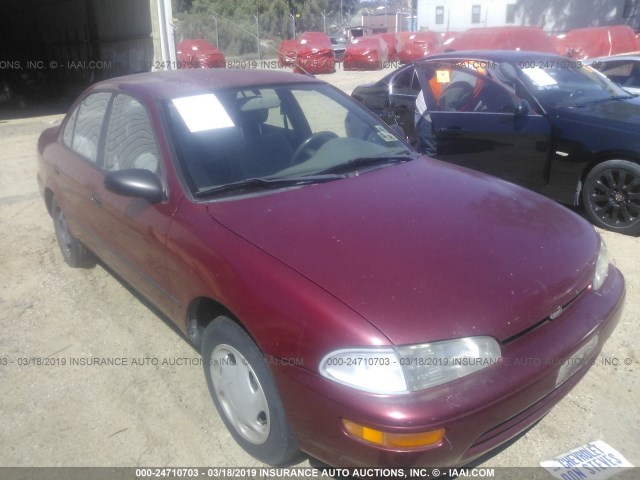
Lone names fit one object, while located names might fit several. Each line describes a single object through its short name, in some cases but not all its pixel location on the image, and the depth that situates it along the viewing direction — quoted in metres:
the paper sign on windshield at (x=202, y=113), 2.98
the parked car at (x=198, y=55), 21.45
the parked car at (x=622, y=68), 8.25
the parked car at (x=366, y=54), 24.64
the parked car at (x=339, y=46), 31.46
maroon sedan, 1.92
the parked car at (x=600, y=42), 19.11
